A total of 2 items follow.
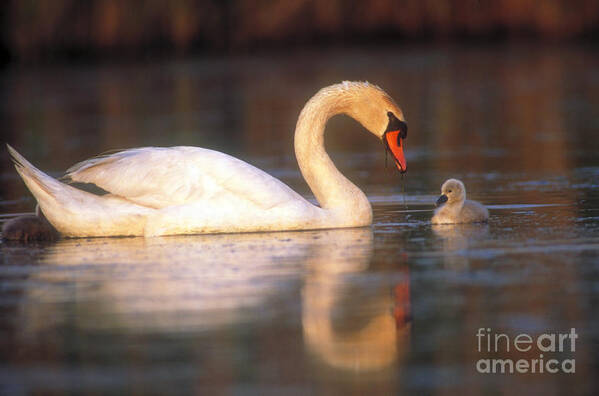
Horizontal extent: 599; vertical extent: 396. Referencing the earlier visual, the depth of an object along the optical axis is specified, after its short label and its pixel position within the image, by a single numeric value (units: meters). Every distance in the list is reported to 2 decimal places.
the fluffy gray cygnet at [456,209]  18.20
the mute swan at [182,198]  17.70
